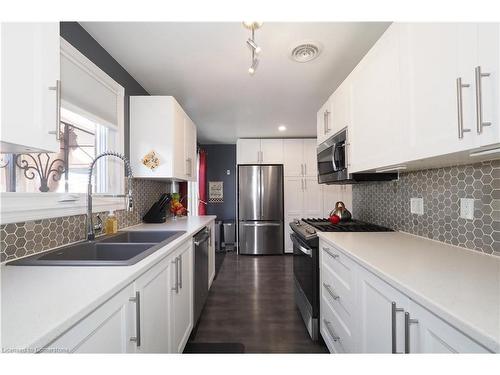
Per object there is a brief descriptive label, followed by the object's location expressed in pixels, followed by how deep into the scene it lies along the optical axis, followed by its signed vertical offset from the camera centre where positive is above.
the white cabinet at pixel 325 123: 2.22 +0.69
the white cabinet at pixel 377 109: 1.25 +0.50
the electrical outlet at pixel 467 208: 1.18 -0.09
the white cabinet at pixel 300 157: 4.65 +0.69
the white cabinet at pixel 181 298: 1.48 -0.73
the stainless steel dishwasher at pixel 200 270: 2.03 -0.72
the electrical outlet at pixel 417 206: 1.56 -0.10
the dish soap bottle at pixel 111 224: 1.85 -0.25
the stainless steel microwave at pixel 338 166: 1.88 +0.23
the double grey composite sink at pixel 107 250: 1.02 -0.33
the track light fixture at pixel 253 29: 1.37 +0.95
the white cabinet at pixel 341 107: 1.83 +0.70
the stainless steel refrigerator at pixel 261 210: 4.54 -0.34
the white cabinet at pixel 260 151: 4.68 +0.81
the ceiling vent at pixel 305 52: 1.80 +1.11
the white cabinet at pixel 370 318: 0.69 -0.50
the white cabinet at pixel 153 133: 2.33 +0.59
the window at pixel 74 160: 1.19 +0.22
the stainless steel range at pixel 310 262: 1.84 -0.58
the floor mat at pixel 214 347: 1.75 -1.18
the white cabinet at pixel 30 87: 0.73 +0.36
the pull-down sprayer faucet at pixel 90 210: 1.53 -0.11
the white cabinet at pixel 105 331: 0.62 -0.42
